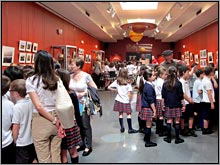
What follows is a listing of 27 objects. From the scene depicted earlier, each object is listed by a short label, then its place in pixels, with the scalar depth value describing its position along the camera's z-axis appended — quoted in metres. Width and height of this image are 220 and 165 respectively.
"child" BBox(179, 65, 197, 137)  4.36
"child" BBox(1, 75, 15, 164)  2.08
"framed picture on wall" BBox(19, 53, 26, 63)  5.64
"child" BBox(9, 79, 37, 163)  2.13
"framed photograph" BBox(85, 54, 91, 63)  12.13
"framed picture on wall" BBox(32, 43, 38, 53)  6.28
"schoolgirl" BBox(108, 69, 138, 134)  4.79
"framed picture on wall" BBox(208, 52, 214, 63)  9.38
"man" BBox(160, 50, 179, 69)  4.83
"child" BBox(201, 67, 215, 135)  4.47
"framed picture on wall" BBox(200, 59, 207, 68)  10.25
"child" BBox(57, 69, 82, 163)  2.37
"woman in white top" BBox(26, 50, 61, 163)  2.08
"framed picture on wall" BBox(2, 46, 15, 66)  4.94
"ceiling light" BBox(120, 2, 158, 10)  7.73
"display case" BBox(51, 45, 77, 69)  7.80
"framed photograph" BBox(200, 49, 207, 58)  10.32
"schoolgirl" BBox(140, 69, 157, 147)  3.98
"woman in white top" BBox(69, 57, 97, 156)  3.25
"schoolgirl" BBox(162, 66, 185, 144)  3.97
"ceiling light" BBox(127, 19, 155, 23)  10.53
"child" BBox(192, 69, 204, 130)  4.68
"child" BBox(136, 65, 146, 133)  4.49
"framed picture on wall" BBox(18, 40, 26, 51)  5.62
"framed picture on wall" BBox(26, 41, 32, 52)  5.95
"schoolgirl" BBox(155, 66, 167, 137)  4.49
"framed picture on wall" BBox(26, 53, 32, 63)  5.97
